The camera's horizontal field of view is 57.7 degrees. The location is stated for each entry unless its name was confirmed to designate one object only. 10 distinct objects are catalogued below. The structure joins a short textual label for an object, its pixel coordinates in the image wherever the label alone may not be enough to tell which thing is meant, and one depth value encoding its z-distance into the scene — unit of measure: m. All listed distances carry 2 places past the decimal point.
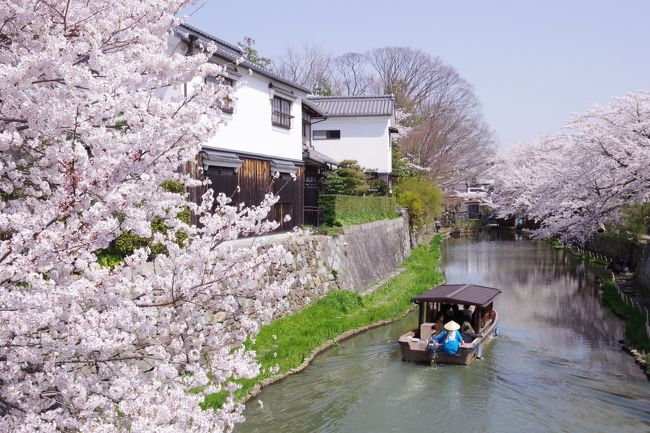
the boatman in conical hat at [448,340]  14.93
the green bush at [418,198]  40.62
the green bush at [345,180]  29.53
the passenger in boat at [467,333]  16.10
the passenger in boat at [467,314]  17.52
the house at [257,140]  17.16
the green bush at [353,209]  23.56
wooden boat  15.12
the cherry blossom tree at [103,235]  3.98
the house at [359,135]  38.19
